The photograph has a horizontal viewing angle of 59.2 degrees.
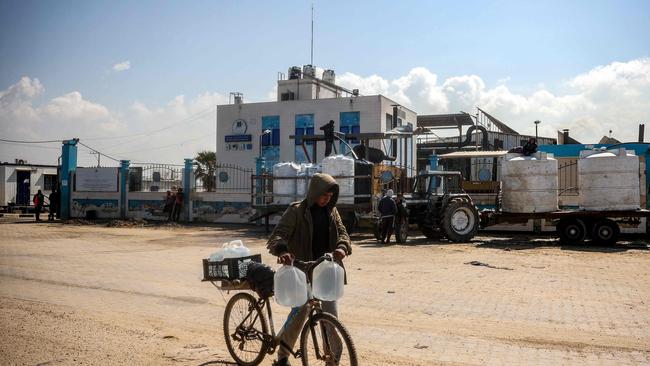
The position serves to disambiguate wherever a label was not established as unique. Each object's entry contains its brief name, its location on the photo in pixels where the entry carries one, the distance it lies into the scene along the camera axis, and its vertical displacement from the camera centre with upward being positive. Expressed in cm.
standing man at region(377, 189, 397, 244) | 1716 -39
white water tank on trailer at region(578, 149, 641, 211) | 1691 +61
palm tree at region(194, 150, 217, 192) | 2948 +164
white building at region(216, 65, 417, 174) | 3625 +519
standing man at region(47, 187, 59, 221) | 3123 -33
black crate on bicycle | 527 -65
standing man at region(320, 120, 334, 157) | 2131 +249
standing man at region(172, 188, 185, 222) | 2830 -29
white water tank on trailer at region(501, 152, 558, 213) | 1764 +58
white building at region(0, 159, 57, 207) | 3962 +110
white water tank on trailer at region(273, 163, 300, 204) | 2098 +64
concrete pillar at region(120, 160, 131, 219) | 3036 +62
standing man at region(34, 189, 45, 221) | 3091 -28
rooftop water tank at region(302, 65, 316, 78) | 4475 +1010
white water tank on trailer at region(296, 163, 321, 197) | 2069 +81
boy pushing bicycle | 498 -32
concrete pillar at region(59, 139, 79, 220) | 3186 +136
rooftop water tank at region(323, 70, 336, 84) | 4712 +1023
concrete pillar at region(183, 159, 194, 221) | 2845 +51
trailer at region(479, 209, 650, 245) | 1673 -60
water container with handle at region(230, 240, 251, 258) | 533 -49
